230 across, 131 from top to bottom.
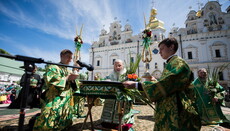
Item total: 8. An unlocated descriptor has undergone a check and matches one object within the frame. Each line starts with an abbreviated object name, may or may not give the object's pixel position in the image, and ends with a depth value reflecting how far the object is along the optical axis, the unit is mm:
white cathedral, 21281
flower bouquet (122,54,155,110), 1987
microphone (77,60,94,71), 1608
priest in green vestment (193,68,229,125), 4195
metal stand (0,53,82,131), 1169
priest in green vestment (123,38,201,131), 1436
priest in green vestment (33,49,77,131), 2371
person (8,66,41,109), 4077
